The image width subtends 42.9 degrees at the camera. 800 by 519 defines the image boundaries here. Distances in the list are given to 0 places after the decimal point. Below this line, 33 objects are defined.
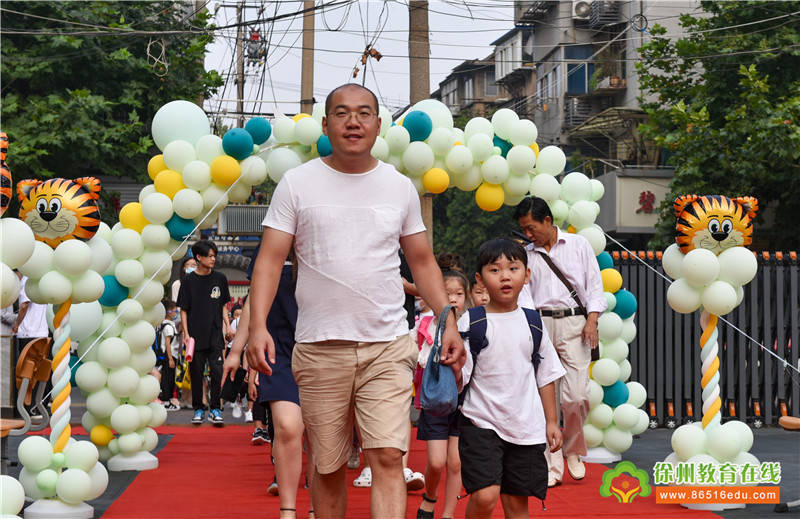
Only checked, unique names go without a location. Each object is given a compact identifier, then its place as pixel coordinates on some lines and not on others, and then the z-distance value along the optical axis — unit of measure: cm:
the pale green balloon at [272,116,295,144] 871
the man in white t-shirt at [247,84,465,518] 425
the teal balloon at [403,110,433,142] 889
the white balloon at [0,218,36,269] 580
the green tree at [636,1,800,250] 1816
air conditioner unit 3659
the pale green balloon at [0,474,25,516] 560
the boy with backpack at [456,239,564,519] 477
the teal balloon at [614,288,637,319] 935
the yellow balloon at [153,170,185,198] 862
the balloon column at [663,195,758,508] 714
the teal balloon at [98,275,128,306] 855
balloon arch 851
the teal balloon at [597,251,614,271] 941
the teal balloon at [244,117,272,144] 868
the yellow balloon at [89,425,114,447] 873
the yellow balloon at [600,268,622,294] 926
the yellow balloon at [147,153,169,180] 881
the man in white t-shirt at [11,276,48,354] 1125
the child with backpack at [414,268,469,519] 595
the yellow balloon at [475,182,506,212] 924
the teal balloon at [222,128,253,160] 848
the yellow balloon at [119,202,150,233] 867
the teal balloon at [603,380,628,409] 916
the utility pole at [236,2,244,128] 2692
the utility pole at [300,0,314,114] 2225
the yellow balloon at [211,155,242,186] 848
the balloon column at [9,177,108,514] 668
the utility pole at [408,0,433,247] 1332
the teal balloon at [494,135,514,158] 935
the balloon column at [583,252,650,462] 899
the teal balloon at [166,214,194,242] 863
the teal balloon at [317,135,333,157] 866
